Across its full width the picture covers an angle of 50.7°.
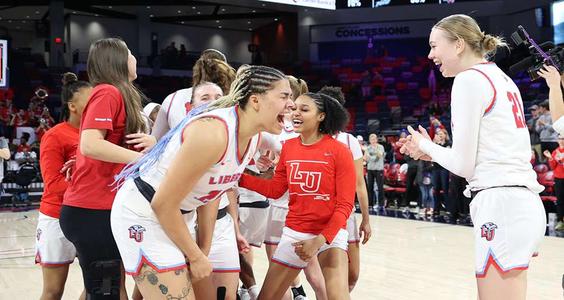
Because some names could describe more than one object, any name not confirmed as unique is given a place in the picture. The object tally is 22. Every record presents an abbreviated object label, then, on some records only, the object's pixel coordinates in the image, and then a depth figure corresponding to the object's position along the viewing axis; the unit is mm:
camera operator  2939
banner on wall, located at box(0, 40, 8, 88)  8732
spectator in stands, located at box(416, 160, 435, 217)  11180
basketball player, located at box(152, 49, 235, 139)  3416
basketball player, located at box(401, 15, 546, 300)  2385
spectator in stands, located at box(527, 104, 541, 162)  10602
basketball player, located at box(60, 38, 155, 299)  2492
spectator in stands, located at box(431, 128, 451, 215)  10391
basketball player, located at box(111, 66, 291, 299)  2119
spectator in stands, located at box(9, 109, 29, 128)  16911
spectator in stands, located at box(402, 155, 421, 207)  11606
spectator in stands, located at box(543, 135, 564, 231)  8673
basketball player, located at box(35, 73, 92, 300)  3316
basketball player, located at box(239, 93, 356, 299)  3252
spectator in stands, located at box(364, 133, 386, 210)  12164
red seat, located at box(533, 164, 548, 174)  10062
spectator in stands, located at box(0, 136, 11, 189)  4664
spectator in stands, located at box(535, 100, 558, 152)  10156
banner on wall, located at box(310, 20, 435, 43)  23047
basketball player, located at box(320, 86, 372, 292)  4055
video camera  2953
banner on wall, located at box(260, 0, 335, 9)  14628
